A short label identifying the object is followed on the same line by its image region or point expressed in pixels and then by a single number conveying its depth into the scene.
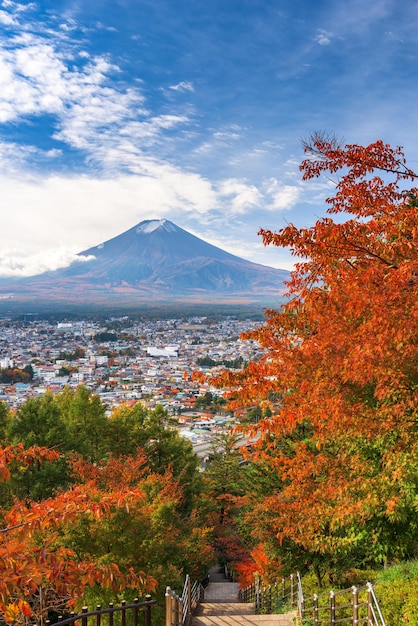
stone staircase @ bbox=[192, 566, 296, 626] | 6.44
